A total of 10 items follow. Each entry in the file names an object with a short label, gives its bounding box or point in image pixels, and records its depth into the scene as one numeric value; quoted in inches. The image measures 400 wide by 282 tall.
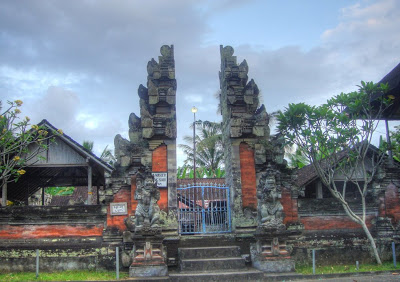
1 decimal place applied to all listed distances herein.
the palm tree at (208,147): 1270.9
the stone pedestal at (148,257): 341.7
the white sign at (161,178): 417.1
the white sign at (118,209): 413.4
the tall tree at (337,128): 417.7
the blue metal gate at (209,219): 418.9
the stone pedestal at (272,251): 357.1
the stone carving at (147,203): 358.3
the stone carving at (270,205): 370.0
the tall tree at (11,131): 394.6
